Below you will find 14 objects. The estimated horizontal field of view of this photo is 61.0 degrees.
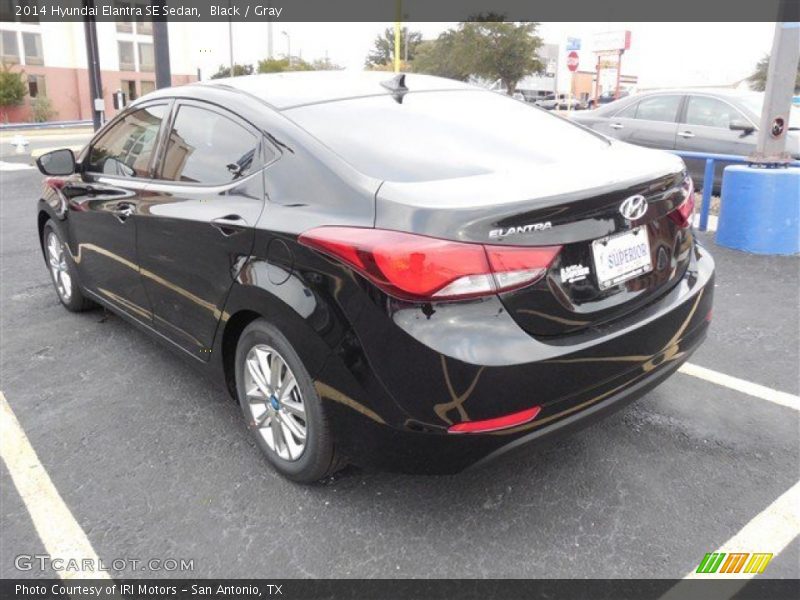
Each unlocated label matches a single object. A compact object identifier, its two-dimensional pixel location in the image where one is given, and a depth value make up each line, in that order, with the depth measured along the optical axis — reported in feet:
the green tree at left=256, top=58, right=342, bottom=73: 157.99
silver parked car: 26.35
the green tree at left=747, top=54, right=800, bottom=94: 168.31
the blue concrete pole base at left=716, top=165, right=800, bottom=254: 18.53
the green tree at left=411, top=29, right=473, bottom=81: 154.10
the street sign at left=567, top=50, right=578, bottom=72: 73.00
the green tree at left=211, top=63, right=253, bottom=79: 172.96
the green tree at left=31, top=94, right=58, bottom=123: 153.48
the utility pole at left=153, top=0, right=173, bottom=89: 37.39
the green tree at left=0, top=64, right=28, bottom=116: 145.89
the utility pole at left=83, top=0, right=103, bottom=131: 48.42
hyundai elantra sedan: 6.91
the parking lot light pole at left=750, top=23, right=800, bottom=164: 17.74
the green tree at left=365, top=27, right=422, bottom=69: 273.54
